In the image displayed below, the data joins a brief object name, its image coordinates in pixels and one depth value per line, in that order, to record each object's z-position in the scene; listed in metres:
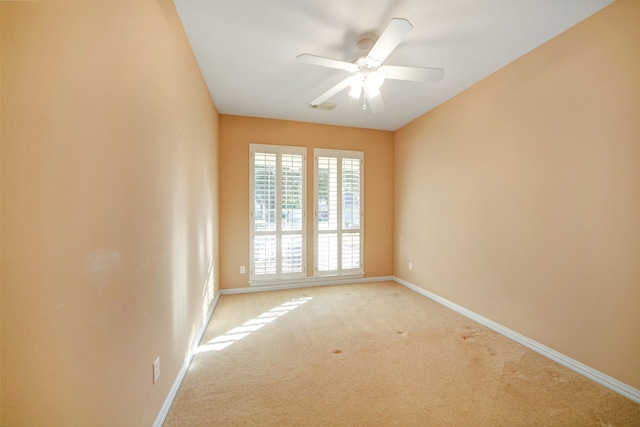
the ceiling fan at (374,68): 1.55
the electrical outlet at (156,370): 1.35
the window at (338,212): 3.99
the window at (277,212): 3.71
